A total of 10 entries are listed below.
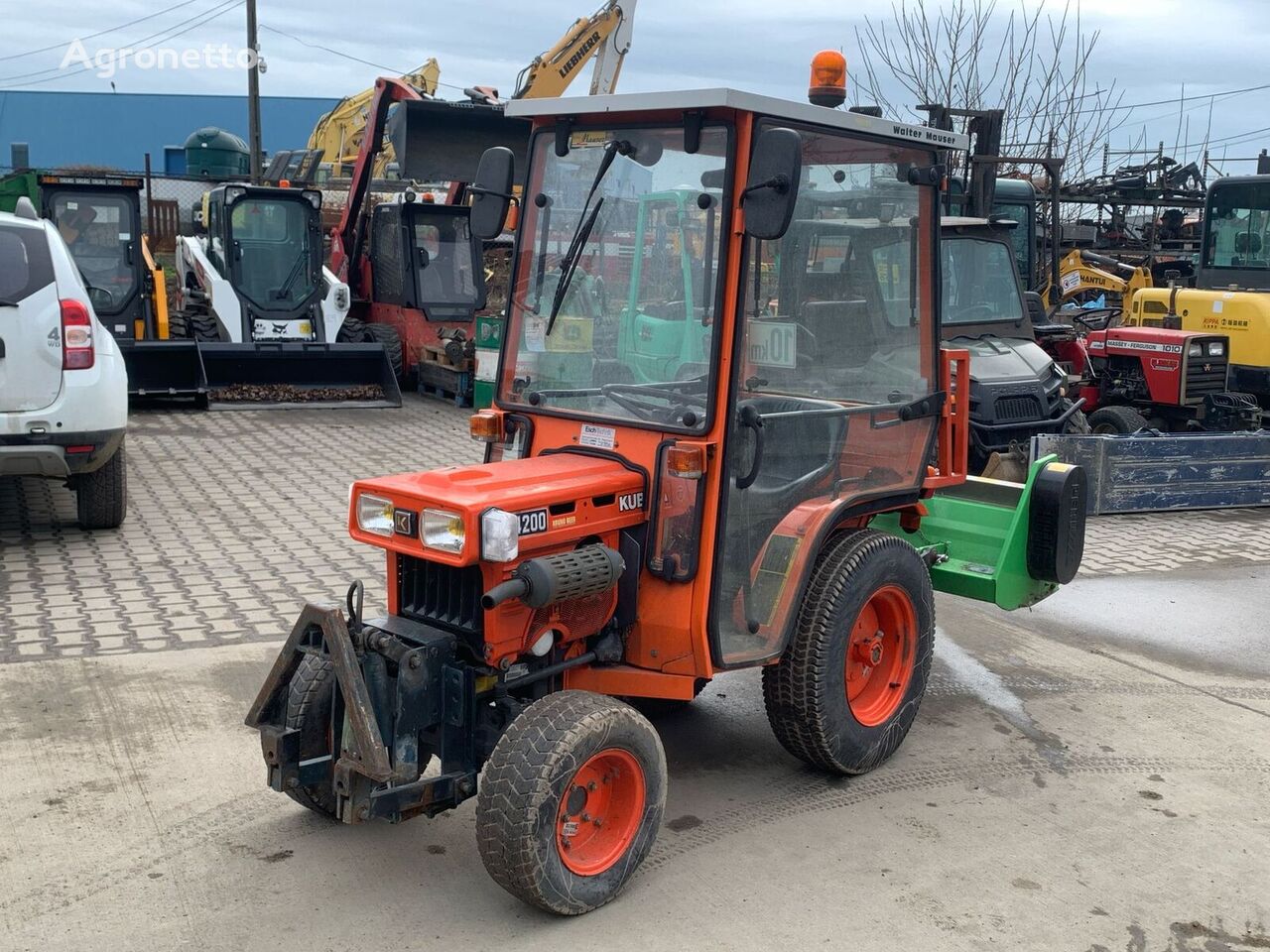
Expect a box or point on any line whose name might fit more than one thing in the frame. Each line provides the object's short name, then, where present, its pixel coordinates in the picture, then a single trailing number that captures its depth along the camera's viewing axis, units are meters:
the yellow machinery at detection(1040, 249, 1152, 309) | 18.58
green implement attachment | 5.39
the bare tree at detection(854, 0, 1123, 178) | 19.70
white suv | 6.89
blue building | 45.08
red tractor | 10.50
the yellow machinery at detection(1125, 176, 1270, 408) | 10.96
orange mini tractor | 3.69
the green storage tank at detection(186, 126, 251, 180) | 25.89
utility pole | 25.06
